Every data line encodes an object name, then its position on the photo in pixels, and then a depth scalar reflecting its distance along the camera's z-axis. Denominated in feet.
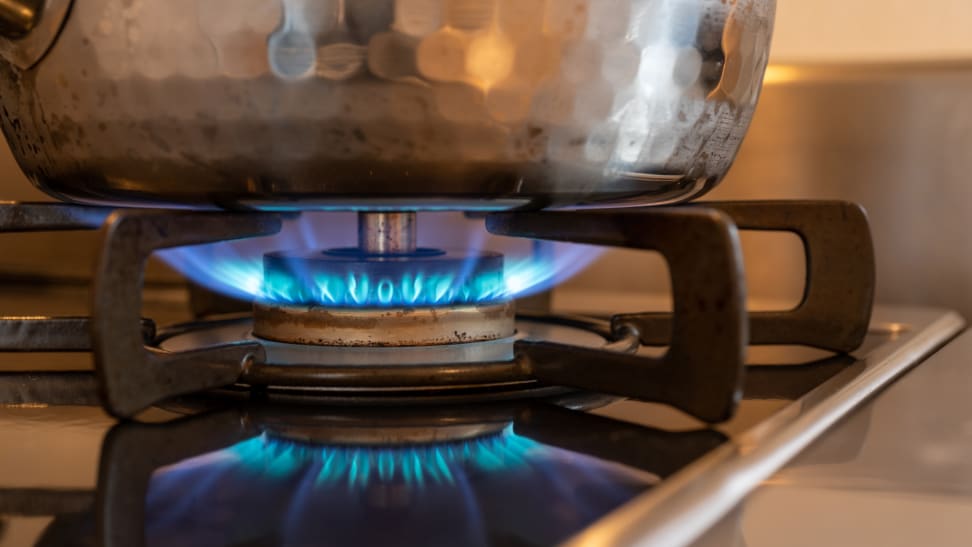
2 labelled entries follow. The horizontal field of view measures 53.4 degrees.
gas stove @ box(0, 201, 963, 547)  0.95
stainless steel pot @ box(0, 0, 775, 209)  1.25
